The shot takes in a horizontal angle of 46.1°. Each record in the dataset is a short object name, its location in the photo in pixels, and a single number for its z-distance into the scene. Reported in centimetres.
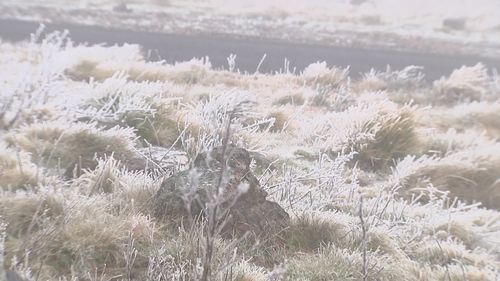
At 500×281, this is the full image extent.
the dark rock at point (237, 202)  326
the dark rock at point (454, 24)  2455
